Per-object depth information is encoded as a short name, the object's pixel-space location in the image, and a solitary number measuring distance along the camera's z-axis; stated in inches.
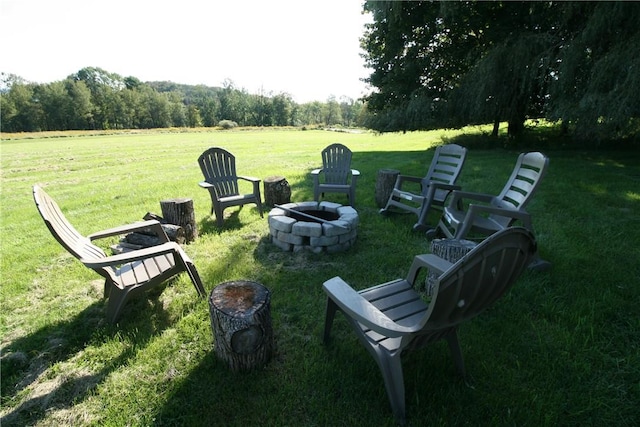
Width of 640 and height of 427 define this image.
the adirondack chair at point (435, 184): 156.5
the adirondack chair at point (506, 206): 113.4
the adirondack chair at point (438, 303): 48.2
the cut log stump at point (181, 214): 144.8
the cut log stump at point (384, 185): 189.0
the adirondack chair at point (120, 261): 79.8
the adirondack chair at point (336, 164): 203.5
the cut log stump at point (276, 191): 195.9
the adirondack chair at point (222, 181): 168.6
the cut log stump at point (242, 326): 69.2
